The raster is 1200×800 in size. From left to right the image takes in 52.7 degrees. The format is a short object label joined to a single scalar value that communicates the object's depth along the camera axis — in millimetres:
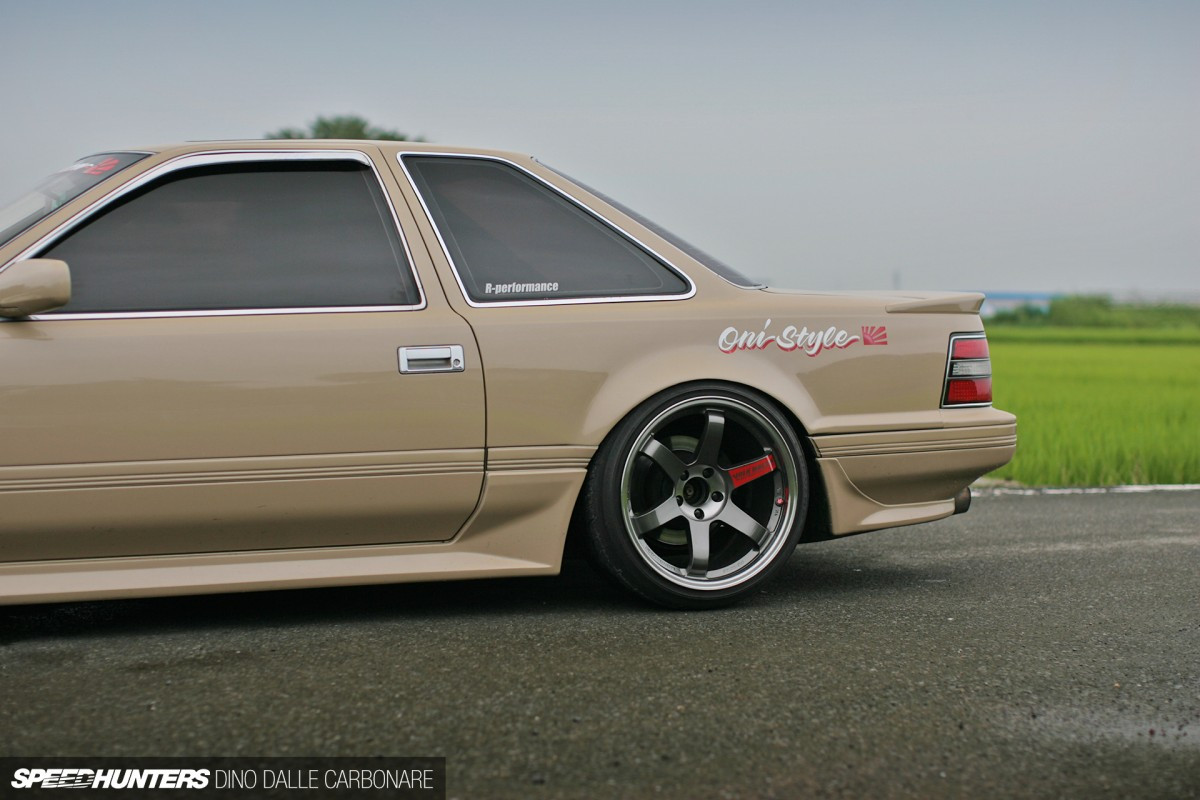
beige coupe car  3578
